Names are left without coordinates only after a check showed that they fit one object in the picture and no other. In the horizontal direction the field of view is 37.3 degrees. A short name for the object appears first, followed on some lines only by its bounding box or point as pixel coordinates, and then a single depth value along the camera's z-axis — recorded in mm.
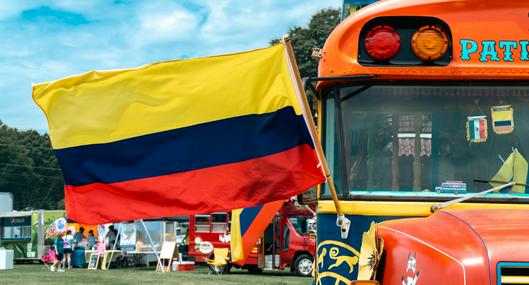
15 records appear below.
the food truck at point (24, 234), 31125
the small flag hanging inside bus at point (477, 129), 4574
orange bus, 4504
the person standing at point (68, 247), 25562
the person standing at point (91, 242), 28703
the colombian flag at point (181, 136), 4668
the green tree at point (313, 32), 43312
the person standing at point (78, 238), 28453
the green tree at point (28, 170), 92000
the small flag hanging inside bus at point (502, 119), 4562
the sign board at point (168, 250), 25203
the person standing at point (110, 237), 27578
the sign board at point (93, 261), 26683
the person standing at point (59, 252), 23906
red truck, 23778
